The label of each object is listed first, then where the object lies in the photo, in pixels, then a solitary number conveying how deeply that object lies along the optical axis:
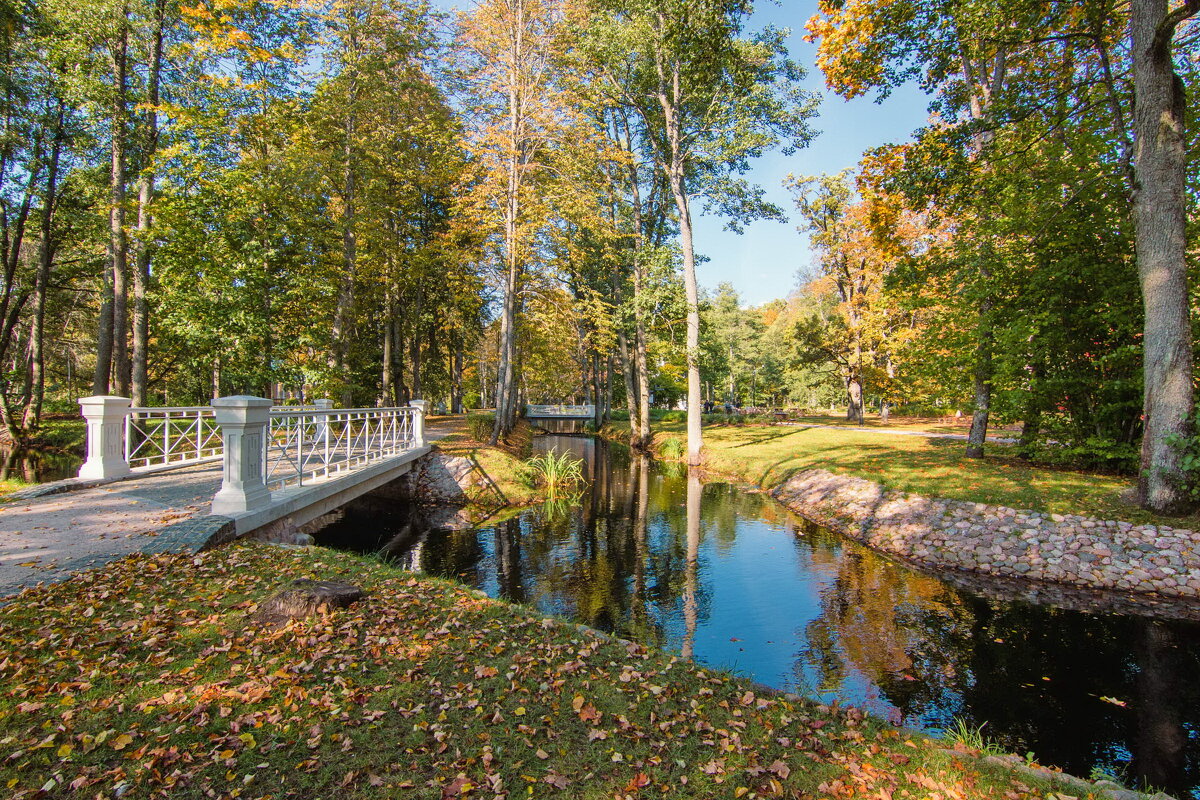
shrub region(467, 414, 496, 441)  18.45
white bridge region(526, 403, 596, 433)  41.75
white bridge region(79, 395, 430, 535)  6.96
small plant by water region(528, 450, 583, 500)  15.96
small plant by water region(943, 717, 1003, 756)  3.83
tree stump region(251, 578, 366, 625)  4.66
